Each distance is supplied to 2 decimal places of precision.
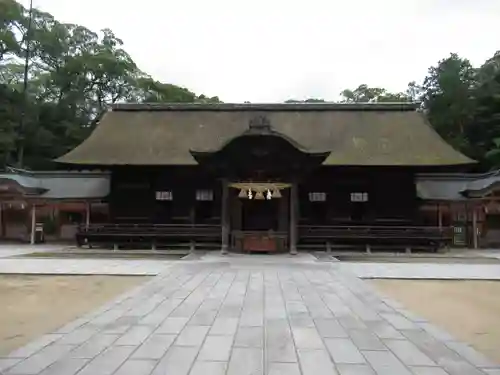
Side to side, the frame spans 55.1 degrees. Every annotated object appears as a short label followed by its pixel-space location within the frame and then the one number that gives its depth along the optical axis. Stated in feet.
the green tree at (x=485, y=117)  113.29
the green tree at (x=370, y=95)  152.49
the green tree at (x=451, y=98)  120.06
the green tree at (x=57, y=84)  111.24
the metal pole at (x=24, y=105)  108.78
